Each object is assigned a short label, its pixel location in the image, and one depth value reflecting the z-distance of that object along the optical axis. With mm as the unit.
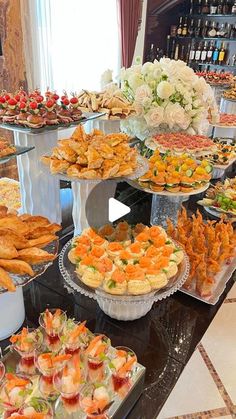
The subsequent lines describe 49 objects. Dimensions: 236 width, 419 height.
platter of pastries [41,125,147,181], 1068
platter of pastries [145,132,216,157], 1609
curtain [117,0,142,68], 4070
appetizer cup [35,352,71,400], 667
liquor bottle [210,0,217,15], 4875
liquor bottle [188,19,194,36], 5133
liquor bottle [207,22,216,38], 4921
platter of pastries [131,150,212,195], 1287
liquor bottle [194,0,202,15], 4992
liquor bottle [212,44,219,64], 5038
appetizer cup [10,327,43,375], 723
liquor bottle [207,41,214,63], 5079
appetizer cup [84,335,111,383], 702
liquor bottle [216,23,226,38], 4907
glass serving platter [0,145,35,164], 1066
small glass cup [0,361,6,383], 663
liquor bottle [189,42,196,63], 5191
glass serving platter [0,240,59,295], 740
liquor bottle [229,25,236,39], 4879
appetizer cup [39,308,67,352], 768
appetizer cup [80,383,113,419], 617
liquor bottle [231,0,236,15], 4771
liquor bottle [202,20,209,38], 5016
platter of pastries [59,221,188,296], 830
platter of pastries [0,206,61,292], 740
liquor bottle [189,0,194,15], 5027
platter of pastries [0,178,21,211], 1378
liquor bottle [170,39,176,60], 5280
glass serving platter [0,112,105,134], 1182
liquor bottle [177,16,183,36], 5111
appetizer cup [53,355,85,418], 642
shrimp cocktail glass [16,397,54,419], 590
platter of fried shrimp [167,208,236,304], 1046
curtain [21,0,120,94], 3117
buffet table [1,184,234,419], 794
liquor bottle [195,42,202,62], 5121
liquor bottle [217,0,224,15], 4848
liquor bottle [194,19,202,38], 5082
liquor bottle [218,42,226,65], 4984
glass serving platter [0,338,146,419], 652
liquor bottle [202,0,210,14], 4910
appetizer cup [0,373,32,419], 605
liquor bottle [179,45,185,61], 5281
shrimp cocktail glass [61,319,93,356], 729
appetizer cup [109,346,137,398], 696
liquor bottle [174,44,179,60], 5273
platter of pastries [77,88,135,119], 1548
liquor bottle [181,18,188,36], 5098
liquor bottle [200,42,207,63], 5098
